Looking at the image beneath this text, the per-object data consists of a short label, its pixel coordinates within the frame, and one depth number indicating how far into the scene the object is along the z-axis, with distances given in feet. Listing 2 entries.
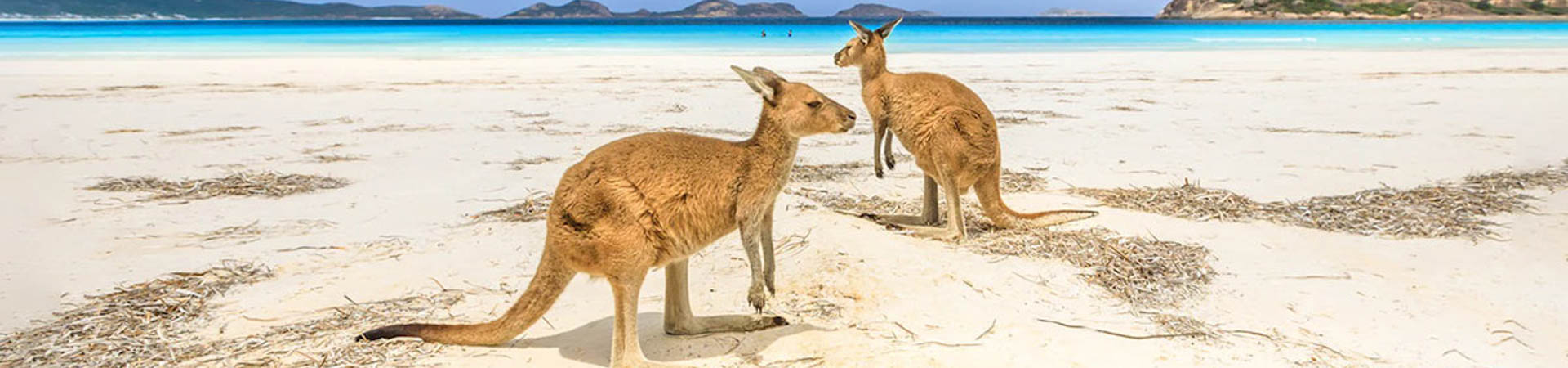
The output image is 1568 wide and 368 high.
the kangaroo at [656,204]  9.12
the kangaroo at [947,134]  15.72
